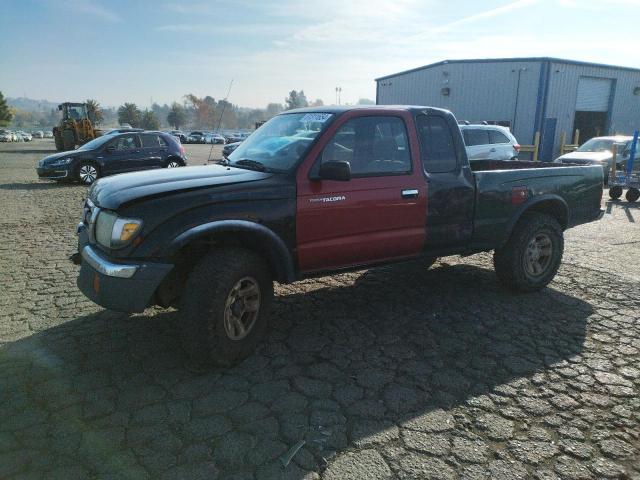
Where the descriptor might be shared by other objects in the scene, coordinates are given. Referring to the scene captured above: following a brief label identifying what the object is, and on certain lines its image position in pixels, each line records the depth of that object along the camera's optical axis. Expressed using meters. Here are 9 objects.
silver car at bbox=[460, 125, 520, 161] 12.92
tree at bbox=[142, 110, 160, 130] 87.44
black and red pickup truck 3.20
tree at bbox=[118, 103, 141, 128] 86.21
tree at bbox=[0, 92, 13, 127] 80.20
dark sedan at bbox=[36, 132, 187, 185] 13.72
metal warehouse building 23.95
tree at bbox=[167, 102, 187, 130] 101.88
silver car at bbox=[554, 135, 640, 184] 15.07
